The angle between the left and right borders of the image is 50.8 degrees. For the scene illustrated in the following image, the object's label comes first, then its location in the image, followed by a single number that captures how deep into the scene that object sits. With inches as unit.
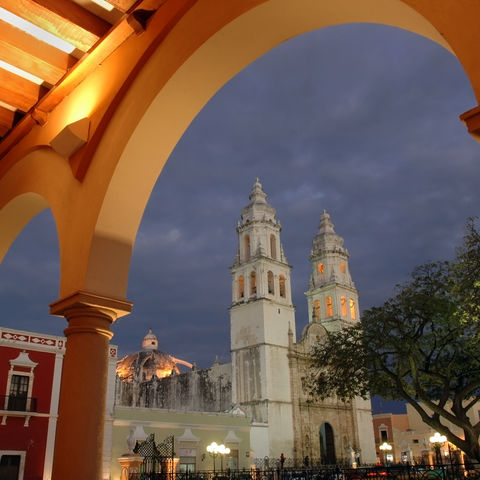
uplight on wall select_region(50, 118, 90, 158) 155.0
